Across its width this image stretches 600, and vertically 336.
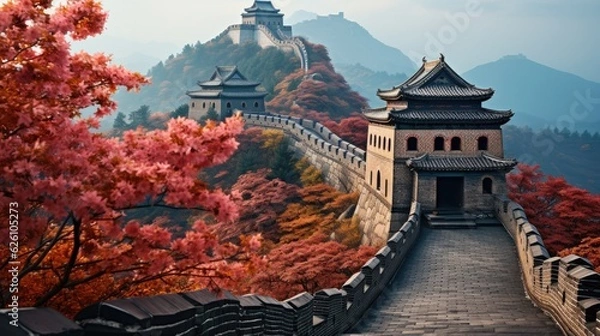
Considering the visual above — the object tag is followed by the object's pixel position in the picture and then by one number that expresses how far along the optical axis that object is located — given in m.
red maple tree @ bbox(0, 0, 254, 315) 6.65
